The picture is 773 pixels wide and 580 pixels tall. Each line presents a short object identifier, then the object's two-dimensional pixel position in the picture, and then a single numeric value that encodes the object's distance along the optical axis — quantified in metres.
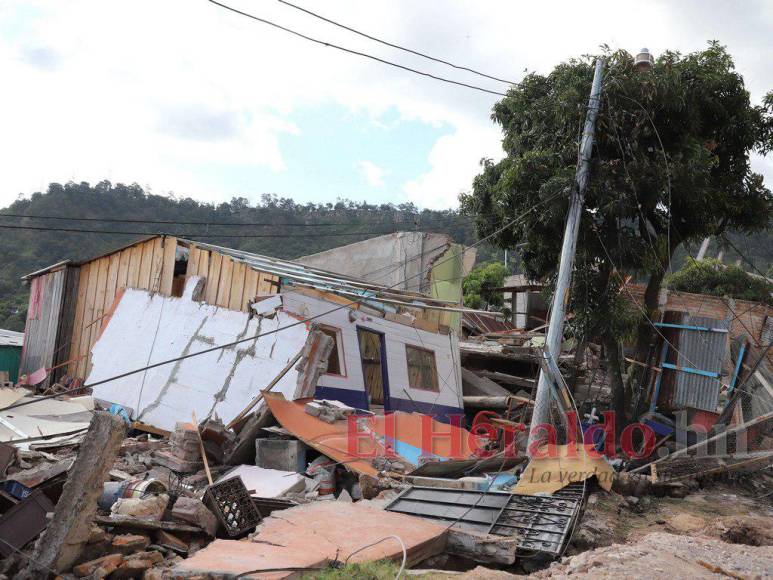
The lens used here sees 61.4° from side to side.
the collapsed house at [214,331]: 10.95
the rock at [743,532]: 6.92
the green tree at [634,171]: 11.74
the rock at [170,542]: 5.63
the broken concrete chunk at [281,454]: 8.66
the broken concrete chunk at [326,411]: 9.52
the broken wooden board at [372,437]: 8.91
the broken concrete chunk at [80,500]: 4.96
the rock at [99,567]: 4.91
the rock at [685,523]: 7.39
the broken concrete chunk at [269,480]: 7.88
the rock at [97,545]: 5.20
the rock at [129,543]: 5.34
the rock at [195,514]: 5.92
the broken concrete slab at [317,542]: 4.53
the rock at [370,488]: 8.01
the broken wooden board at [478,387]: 16.42
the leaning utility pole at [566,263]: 9.78
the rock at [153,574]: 4.86
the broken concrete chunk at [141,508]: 5.96
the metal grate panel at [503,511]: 6.36
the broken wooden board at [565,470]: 7.95
